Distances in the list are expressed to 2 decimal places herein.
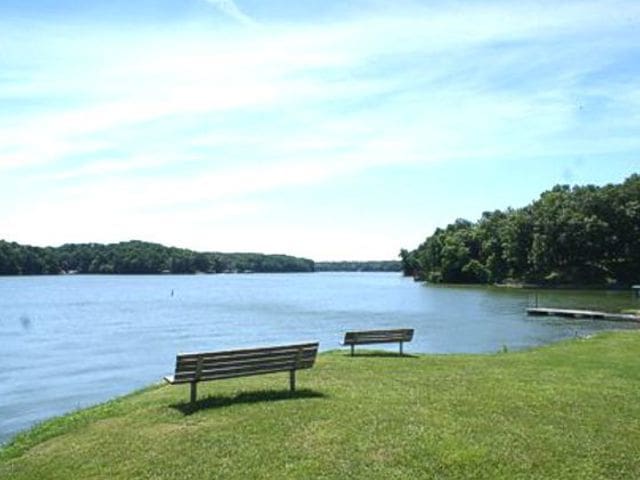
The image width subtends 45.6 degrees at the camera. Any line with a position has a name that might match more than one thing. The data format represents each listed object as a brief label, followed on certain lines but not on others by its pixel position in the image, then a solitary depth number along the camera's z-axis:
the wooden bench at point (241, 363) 12.75
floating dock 52.81
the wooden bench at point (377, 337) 23.19
